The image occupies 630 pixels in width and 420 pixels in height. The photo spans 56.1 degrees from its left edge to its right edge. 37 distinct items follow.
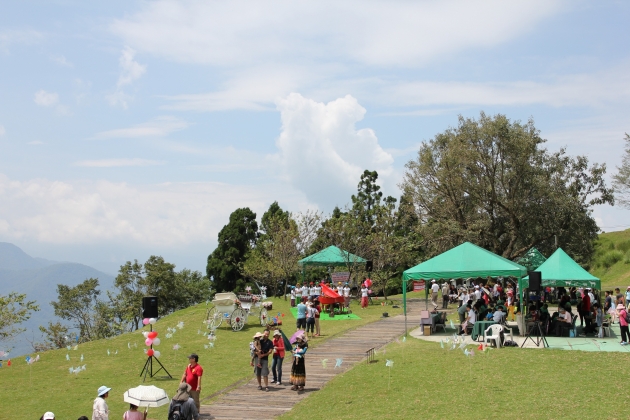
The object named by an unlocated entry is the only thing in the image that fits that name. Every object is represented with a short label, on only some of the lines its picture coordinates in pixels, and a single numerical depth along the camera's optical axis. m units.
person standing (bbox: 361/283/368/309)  32.19
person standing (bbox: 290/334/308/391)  14.14
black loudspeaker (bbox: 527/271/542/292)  19.16
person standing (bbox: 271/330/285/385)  14.84
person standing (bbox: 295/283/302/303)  31.83
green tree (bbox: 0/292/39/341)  34.00
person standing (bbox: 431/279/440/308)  31.02
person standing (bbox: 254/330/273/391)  14.45
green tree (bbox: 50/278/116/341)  47.78
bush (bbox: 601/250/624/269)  48.94
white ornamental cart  24.20
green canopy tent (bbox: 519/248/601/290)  21.92
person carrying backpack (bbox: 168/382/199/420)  9.93
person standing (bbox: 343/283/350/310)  30.08
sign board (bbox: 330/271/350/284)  34.09
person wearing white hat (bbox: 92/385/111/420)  10.13
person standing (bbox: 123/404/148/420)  9.88
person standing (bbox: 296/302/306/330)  21.55
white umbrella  9.97
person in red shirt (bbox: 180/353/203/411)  11.90
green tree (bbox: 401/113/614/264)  35.25
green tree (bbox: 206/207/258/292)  53.22
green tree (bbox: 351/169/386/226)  56.62
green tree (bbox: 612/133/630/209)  39.88
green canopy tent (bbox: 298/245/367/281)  35.47
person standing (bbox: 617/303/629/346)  18.50
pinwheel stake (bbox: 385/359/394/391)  14.13
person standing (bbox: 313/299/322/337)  21.91
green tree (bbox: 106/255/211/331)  48.28
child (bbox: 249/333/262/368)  14.45
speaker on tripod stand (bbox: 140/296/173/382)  16.72
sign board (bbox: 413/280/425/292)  42.99
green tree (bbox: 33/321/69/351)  40.56
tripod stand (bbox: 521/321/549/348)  18.64
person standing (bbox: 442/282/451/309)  31.42
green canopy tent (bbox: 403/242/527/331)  21.16
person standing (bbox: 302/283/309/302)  31.37
